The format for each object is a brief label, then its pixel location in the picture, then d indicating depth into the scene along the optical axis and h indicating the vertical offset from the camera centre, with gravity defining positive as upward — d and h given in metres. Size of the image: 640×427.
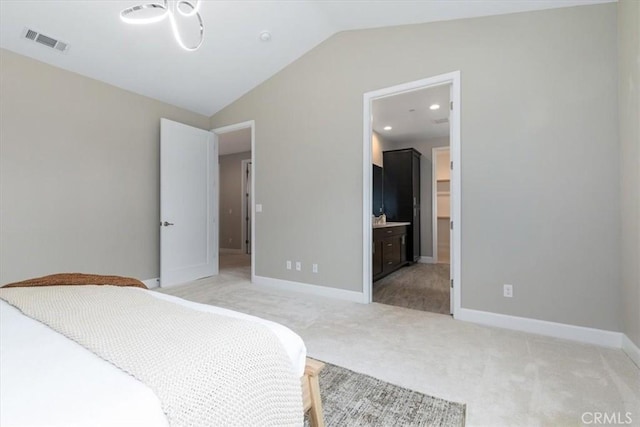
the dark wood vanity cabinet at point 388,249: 4.05 -0.56
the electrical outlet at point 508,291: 2.60 -0.68
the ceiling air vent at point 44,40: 2.71 +1.63
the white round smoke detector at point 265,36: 3.31 +1.97
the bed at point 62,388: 0.61 -0.40
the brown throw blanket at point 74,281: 1.62 -0.37
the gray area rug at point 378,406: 1.44 -0.99
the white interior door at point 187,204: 4.00 +0.14
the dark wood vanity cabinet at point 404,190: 5.83 +0.44
